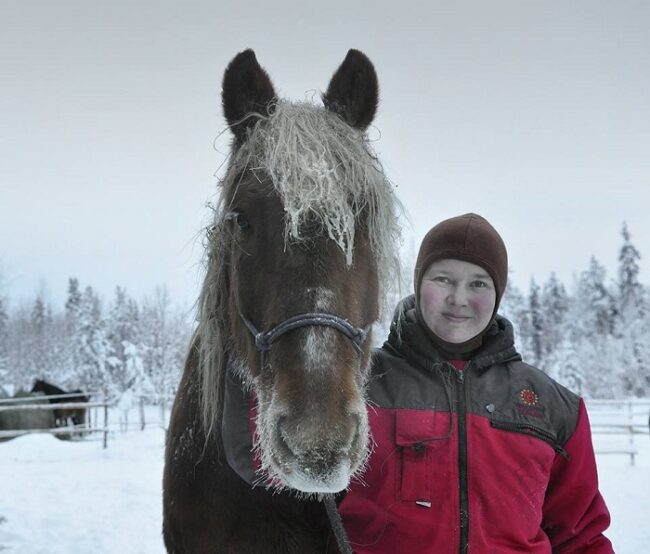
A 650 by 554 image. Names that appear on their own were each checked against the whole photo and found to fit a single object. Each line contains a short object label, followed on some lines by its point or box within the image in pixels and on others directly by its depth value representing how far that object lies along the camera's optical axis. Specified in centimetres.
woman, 207
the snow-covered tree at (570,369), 4122
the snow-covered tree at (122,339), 4203
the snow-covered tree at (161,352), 4695
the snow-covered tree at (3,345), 4848
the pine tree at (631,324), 4531
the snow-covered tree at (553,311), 5653
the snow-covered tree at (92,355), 4322
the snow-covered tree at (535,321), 5425
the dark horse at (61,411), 2341
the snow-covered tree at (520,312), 4421
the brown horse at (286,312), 166
